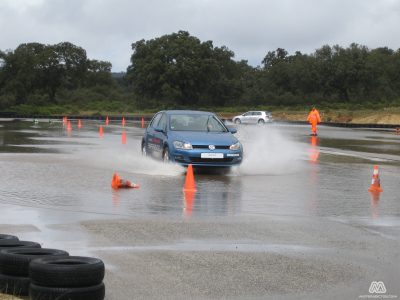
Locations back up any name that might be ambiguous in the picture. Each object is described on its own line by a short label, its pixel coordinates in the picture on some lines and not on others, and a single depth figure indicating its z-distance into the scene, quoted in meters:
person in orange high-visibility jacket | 38.06
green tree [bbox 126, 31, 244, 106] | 99.19
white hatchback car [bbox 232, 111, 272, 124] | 64.44
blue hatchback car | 16.94
